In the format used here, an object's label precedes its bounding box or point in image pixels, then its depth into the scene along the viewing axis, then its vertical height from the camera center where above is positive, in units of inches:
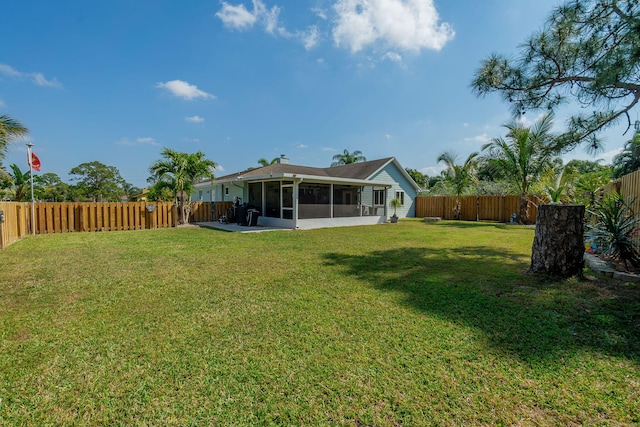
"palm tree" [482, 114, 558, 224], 582.2 +97.1
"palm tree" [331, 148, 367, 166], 1226.0 +204.7
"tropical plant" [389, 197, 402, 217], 764.6 +1.5
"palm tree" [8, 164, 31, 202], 606.5 +49.8
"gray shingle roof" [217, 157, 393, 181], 726.5 +96.2
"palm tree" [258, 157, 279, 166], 1075.3 +163.6
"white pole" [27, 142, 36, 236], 378.9 -10.1
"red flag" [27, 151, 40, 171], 382.9 +56.9
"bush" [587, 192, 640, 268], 188.1 -19.2
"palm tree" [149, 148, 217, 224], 504.4 +61.5
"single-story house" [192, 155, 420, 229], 508.1 +21.2
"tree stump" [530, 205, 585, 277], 173.8 -22.2
